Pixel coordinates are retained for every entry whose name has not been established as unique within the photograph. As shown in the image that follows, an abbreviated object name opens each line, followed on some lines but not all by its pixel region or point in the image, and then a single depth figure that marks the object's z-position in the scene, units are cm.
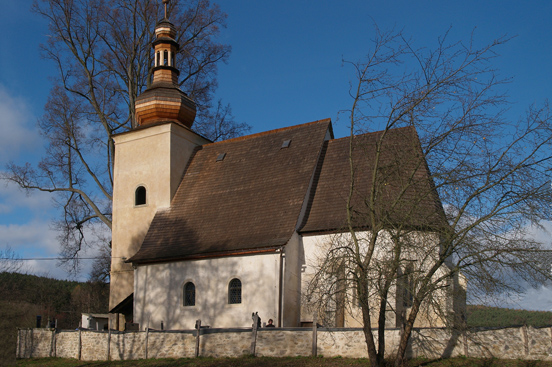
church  1828
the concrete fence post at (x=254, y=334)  1505
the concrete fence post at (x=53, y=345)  1903
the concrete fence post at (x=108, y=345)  1714
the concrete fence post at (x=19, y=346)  1995
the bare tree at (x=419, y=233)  1160
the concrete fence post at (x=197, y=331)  1560
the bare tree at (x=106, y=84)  2734
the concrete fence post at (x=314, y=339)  1455
